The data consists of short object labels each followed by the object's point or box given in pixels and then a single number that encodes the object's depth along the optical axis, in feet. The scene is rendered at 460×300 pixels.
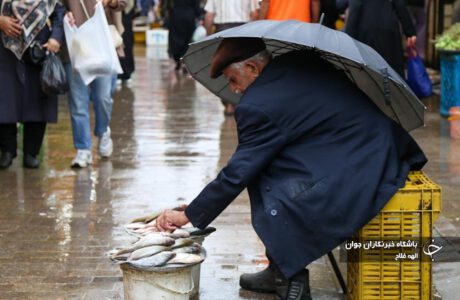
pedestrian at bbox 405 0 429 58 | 77.01
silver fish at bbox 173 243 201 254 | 23.04
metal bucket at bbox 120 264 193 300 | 22.58
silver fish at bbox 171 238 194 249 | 22.97
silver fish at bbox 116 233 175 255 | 22.47
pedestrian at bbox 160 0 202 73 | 80.37
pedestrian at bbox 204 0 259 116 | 53.74
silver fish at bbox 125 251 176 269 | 22.23
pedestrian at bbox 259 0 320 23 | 41.24
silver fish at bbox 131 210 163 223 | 24.51
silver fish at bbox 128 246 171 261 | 22.30
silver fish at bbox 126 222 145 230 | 24.09
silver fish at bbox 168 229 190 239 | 23.23
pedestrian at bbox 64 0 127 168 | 39.93
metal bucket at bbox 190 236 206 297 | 24.48
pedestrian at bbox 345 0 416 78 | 40.66
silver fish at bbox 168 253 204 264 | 22.50
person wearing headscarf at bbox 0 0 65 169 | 38.94
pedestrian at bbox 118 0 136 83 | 69.72
